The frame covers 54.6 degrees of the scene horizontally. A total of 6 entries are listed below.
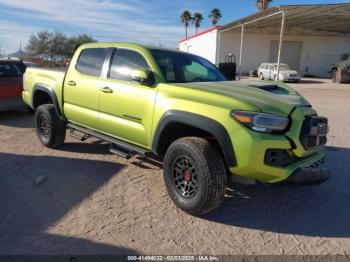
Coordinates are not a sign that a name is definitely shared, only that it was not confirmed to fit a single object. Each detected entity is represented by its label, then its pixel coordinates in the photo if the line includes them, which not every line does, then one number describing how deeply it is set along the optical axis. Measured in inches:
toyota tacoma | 129.6
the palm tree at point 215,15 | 2579.5
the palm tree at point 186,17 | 2847.0
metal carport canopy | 876.0
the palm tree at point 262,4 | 1871.3
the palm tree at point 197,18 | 2878.9
